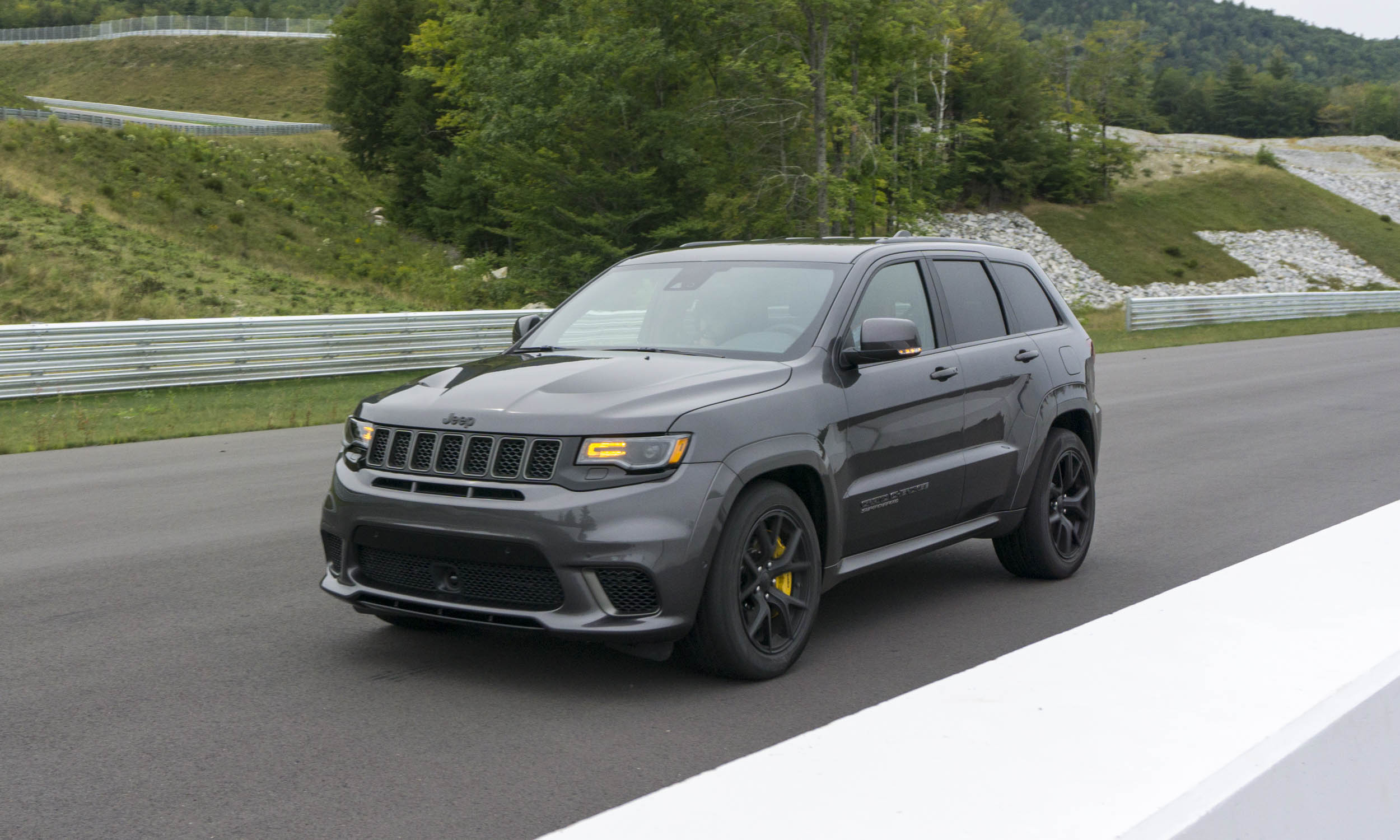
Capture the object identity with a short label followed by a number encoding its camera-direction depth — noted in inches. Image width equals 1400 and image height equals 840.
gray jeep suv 193.3
